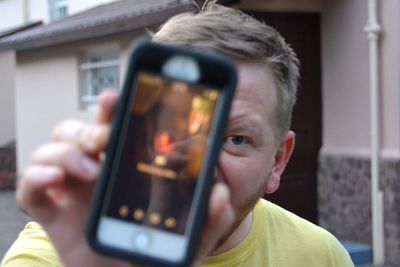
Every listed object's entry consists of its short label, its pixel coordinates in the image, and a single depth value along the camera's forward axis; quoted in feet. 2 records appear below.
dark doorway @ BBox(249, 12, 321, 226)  24.56
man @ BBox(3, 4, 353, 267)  3.22
